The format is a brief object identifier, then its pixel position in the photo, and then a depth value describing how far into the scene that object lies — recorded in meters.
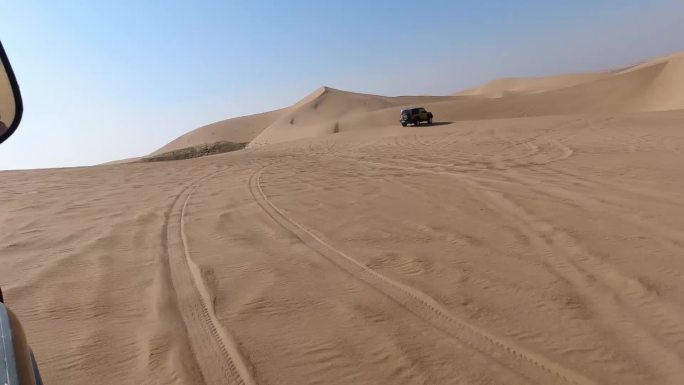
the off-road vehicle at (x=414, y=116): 35.06
